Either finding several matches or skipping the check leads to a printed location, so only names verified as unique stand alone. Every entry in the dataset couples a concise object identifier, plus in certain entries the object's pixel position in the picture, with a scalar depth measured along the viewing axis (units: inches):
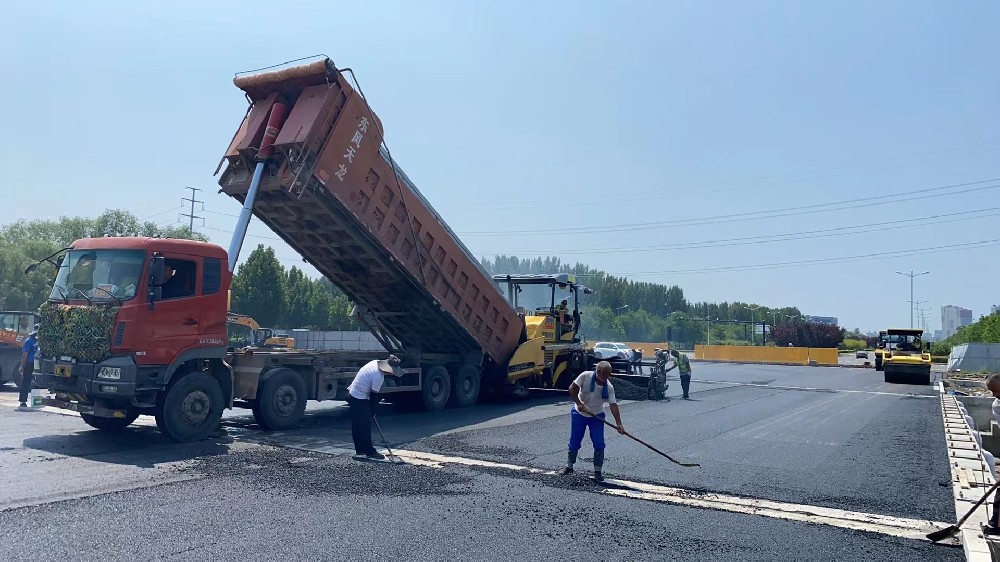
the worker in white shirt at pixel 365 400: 357.4
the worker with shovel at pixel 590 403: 326.3
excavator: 584.5
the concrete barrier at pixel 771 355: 1831.9
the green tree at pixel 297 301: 1993.1
